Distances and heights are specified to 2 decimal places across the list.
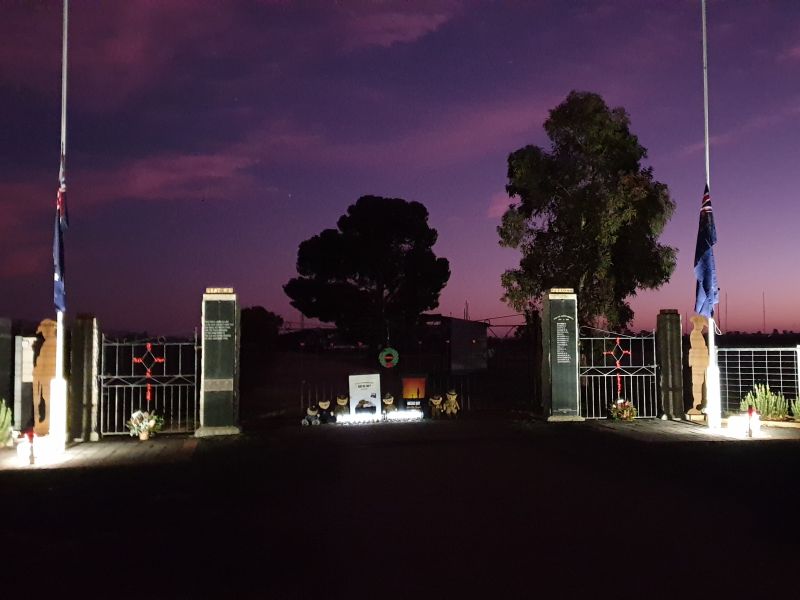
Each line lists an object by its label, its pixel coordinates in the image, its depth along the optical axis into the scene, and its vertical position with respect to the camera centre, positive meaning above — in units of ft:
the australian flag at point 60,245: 40.96 +6.21
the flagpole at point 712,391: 48.42 -2.73
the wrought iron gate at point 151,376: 45.73 -1.71
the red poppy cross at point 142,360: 45.37 -0.24
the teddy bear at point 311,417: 50.67 -4.28
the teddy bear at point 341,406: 52.16 -3.70
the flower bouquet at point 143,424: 45.24 -4.14
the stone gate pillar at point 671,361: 52.70 -0.83
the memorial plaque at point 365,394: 52.26 -2.83
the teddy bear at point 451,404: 55.93 -3.87
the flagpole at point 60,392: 39.81 -1.86
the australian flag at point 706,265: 49.16 +5.59
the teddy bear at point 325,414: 51.23 -4.16
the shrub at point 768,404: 53.57 -4.02
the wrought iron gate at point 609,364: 52.75 -1.21
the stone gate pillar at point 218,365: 45.57 -0.58
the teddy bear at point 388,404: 53.26 -3.63
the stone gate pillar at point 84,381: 44.40 -1.42
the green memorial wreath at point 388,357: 63.26 -0.34
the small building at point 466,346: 76.23 +0.63
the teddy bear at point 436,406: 55.88 -4.00
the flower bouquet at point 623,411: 52.47 -4.29
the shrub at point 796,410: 52.47 -4.36
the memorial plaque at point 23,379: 46.80 -1.33
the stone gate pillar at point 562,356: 50.70 -0.36
